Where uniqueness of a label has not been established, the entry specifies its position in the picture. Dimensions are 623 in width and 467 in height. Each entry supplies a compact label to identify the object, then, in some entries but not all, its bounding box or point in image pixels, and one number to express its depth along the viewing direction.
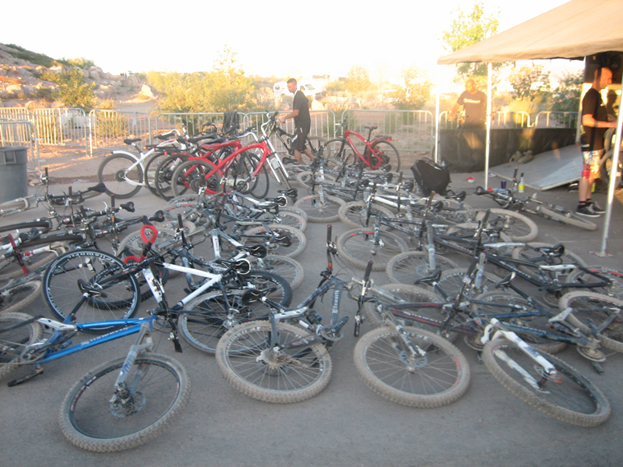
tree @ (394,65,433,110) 22.89
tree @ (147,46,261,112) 21.16
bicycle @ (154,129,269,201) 8.19
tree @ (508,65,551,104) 18.17
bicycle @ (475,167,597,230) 6.86
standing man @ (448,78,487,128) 11.80
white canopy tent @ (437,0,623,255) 5.84
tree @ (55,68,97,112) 22.47
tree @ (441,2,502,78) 18.28
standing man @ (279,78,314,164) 10.58
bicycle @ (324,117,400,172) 10.81
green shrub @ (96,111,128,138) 13.84
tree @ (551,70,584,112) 14.62
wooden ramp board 9.51
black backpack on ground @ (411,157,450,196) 7.46
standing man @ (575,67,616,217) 7.11
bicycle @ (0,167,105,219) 6.57
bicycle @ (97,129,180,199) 8.45
